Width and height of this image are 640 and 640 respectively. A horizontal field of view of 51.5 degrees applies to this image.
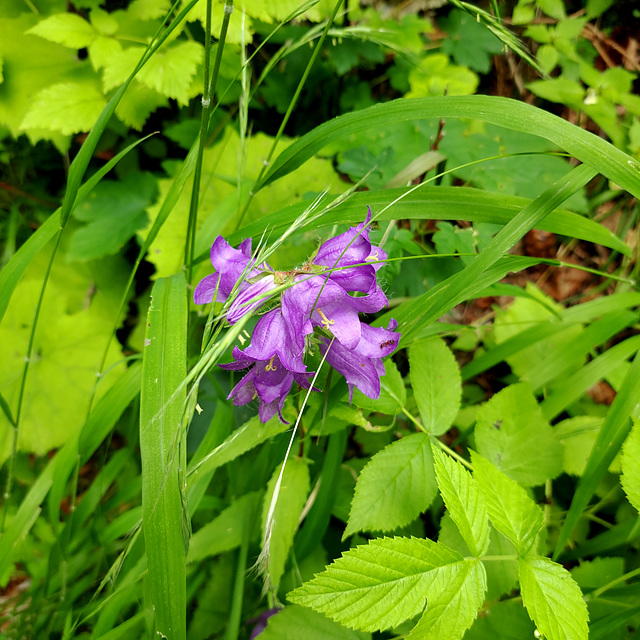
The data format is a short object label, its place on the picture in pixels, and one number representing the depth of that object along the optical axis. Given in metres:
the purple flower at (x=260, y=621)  0.34
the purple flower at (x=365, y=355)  0.25
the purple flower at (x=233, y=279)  0.24
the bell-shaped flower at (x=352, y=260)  0.24
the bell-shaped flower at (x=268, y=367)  0.24
